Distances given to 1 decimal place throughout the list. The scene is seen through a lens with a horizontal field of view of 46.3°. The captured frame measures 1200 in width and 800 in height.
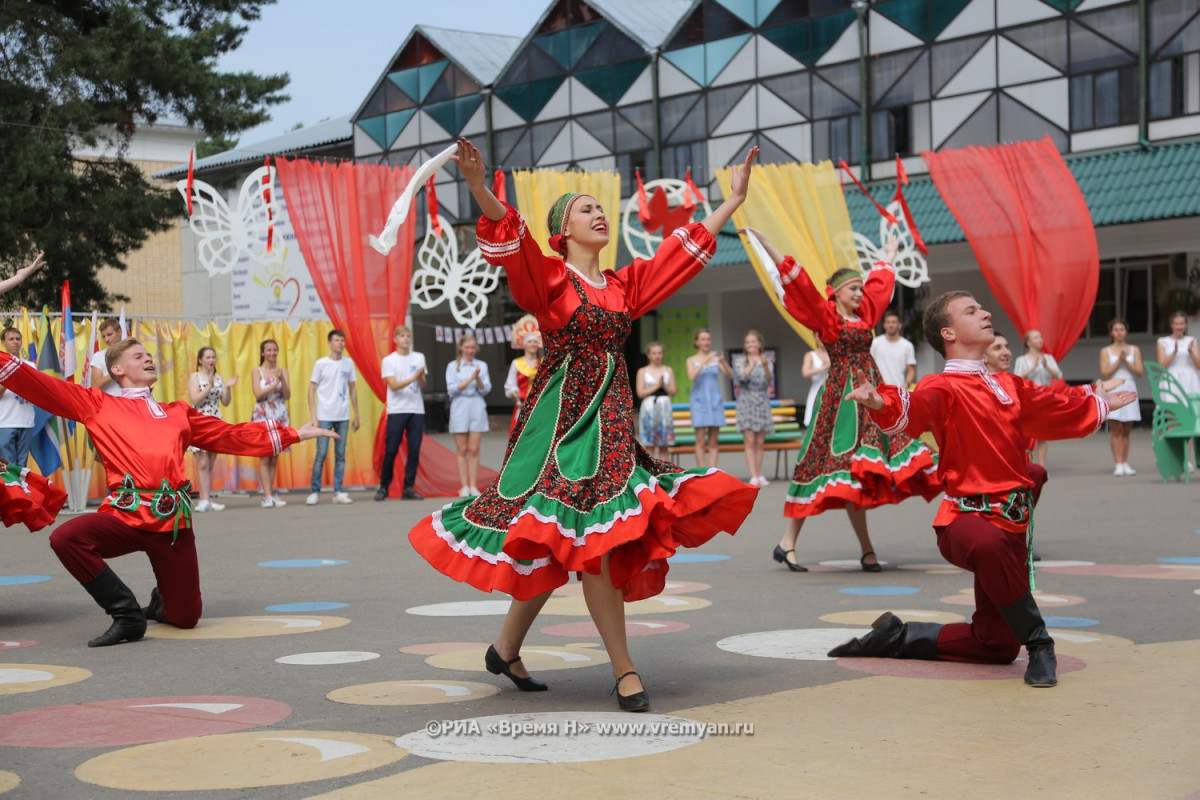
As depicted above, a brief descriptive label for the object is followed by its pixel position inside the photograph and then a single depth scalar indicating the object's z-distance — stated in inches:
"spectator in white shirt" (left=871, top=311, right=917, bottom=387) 537.0
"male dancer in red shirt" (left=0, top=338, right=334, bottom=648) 245.9
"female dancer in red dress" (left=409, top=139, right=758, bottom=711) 179.3
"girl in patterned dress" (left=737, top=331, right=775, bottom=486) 608.7
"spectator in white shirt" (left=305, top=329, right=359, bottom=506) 559.2
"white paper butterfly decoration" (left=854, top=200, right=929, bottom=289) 637.9
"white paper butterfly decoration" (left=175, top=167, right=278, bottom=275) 546.3
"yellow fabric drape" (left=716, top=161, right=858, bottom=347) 600.7
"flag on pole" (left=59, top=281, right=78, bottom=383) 499.5
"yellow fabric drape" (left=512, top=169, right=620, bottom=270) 581.3
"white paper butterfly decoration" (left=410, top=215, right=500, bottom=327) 583.5
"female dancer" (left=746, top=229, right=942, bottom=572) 314.5
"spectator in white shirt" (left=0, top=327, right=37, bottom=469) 461.4
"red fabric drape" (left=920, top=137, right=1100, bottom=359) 572.1
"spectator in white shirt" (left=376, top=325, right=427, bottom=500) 557.6
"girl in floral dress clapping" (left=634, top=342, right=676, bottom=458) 618.8
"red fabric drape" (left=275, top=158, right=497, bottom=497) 545.0
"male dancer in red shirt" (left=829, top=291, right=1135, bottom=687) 194.2
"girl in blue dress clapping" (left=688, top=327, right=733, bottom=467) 618.8
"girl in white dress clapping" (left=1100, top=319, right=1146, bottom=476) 595.5
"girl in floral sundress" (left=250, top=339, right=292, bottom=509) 546.9
